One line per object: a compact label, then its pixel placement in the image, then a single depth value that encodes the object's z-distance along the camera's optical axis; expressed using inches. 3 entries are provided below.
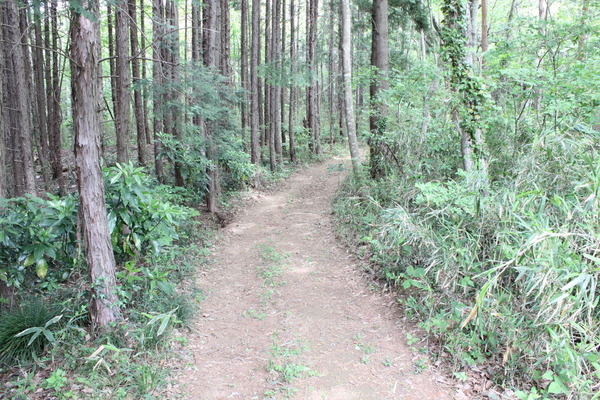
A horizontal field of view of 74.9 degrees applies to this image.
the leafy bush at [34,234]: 177.9
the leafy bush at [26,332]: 154.3
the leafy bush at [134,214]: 194.9
